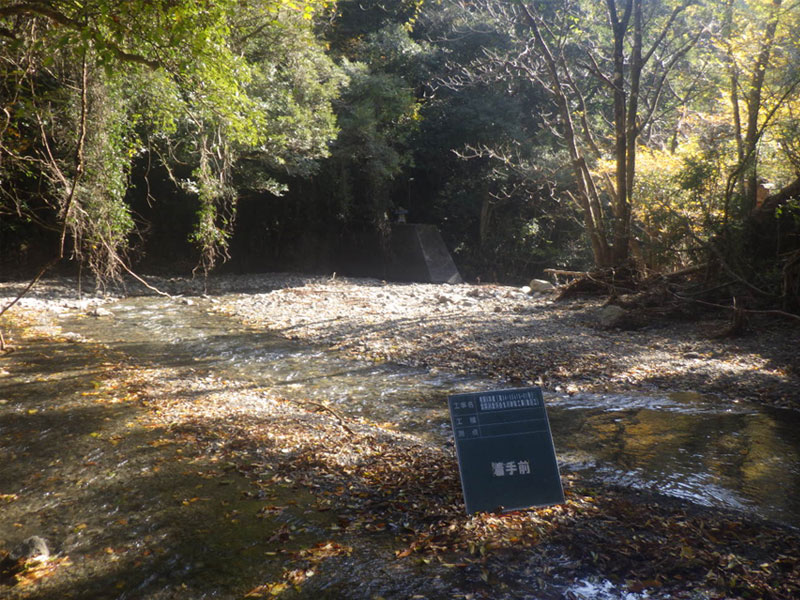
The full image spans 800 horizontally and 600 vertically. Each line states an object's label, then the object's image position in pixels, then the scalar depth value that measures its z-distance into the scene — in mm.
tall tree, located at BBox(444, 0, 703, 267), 12539
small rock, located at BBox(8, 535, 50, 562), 3143
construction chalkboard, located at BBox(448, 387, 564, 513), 3457
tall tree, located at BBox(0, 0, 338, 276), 5246
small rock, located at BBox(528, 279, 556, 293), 15562
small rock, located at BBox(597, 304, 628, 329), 10320
